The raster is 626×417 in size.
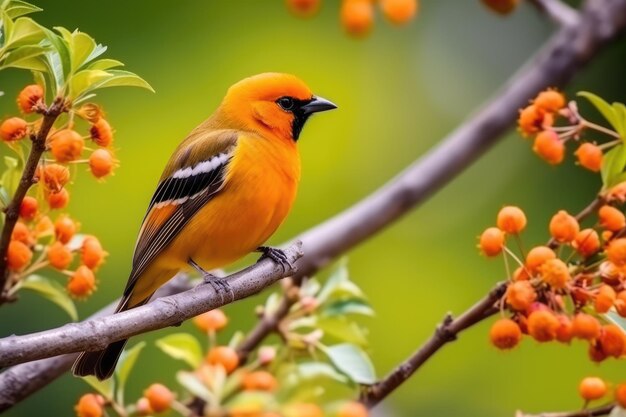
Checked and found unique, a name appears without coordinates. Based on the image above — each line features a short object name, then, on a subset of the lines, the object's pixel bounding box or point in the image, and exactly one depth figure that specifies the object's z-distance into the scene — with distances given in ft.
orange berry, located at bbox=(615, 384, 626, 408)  16.70
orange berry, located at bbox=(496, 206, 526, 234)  17.56
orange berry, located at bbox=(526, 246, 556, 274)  16.52
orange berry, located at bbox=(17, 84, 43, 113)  15.92
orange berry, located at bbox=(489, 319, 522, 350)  16.78
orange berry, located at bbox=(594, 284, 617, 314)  16.15
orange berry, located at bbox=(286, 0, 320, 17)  23.27
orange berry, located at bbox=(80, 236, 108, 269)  17.90
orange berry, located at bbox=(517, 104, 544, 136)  18.34
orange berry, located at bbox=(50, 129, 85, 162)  15.84
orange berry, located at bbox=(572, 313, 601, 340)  16.48
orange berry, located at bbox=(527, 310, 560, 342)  16.17
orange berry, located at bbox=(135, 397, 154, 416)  18.35
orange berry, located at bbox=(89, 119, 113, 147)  16.65
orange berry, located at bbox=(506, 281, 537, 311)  16.38
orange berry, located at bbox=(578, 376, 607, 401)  17.42
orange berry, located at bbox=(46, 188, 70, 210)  16.99
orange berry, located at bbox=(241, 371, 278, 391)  18.17
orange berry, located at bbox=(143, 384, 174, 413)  18.19
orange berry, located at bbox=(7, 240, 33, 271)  17.22
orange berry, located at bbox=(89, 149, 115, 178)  16.79
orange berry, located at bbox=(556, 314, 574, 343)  16.35
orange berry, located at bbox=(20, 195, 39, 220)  17.11
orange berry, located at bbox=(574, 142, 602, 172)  17.37
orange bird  22.86
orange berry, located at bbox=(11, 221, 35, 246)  17.43
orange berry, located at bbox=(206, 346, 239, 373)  18.72
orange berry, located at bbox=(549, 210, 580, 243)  16.83
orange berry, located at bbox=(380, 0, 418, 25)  22.24
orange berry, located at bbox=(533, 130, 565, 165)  17.94
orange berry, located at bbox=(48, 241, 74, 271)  17.65
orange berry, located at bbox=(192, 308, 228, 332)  20.11
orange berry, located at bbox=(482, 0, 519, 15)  23.73
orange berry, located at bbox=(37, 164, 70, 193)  16.33
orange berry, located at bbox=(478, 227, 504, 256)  17.48
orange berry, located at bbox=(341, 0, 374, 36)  22.36
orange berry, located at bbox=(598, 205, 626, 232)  16.83
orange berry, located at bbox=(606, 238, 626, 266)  16.34
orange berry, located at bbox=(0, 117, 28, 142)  16.10
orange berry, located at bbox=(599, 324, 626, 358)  17.03
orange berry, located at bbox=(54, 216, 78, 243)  17.81
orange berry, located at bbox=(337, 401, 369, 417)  16.15
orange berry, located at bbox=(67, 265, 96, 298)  17.79
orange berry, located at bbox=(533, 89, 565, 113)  18.03
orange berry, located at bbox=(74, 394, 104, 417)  17.49
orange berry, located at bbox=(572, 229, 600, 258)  16.85
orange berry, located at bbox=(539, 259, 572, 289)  16.26
